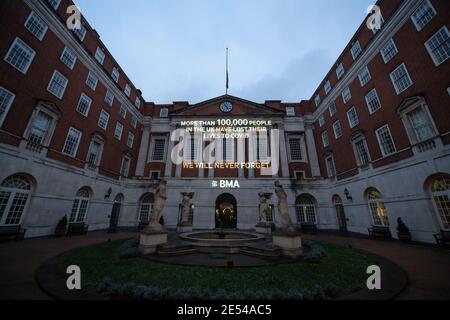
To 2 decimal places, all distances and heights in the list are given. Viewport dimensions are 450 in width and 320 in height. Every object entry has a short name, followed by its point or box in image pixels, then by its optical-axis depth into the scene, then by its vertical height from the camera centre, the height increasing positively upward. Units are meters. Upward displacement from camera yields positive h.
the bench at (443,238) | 9.96 -1.19
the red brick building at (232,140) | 11.27 +7.16
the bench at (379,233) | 13.63 -1.27
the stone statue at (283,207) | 8.80 +0.41
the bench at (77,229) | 14.20 -1.24
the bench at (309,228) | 19.02 -1.33
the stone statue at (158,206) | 9.16 +0.42
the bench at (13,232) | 10.52 -1.13
